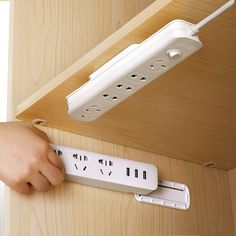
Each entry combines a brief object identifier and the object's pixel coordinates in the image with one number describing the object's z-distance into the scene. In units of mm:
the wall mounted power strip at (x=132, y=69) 956
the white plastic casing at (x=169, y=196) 1257
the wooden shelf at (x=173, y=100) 981
